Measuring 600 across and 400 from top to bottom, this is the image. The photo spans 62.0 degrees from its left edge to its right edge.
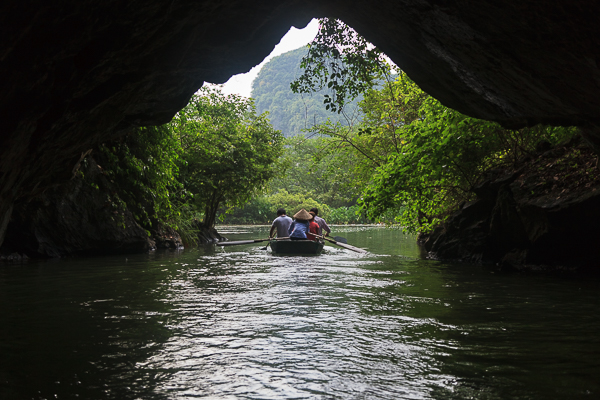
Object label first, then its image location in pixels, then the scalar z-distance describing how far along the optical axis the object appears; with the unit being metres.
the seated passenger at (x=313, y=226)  16.14
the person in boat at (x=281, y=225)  16.47
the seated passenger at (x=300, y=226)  15.33
